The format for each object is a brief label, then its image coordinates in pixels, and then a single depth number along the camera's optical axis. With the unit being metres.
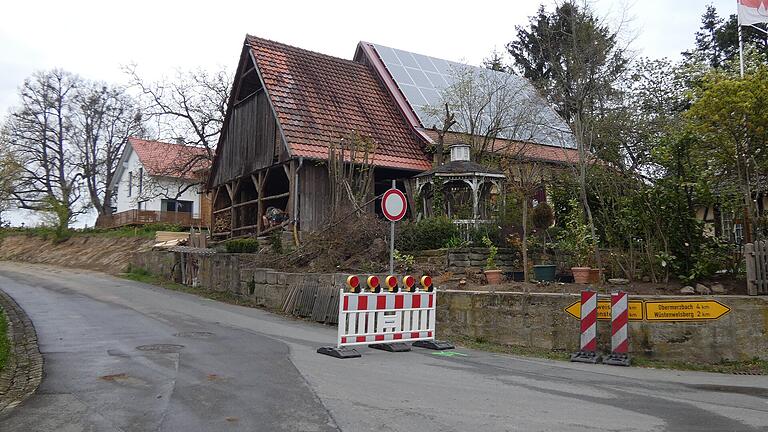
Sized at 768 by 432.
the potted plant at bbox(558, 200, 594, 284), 13.09
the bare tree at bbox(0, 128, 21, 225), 44.75
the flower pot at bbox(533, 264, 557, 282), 13.75
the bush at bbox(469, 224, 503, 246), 16.44
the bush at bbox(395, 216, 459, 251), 16.78
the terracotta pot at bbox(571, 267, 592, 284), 13.02
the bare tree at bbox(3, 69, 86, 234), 48.16
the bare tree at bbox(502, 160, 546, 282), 14.40
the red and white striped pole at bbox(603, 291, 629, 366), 10.12
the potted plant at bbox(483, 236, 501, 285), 13.99
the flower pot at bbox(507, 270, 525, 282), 14.98
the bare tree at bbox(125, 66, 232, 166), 36.25
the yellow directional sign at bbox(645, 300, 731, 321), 9.96
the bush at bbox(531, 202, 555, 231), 15.38
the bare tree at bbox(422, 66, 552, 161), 23.95
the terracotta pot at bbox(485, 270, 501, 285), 13.96
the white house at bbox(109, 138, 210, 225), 37.68
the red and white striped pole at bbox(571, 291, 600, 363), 10.30
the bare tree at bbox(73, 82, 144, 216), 50.88
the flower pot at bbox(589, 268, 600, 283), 13.16
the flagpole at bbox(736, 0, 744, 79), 13.99
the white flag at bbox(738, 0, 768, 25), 15.34
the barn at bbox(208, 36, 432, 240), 22.08
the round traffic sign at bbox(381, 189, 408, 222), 11.73
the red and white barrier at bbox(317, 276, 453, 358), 9.72
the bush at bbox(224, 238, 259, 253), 21.53
